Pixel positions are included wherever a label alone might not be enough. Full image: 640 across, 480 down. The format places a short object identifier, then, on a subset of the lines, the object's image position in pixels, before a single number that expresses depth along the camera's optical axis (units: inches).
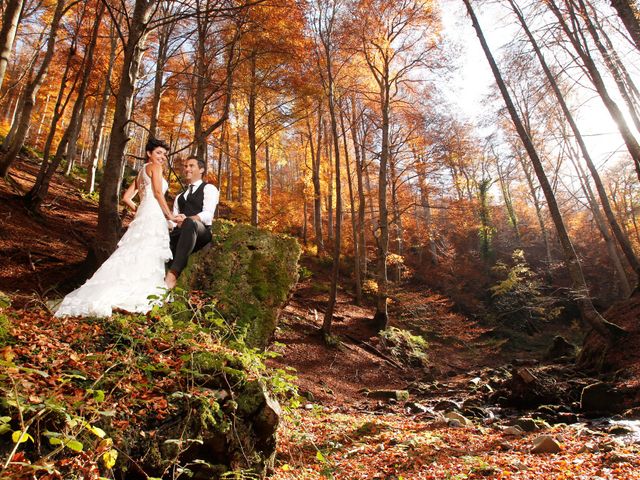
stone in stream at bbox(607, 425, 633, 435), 195.9
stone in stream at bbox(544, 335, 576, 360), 486.9
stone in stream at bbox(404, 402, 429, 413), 273.5
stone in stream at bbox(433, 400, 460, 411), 281.3
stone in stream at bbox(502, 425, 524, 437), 201.3
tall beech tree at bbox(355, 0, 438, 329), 506.0
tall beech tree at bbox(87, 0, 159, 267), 183.0
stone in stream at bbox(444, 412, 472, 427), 227.6
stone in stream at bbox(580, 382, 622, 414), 249.1
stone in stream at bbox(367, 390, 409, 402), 318.0
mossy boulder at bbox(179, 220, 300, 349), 181.5
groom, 151.2
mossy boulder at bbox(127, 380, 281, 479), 76.9
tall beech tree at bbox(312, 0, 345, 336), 440.8
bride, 120.4
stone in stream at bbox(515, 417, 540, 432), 212.2
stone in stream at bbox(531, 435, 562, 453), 168.4
